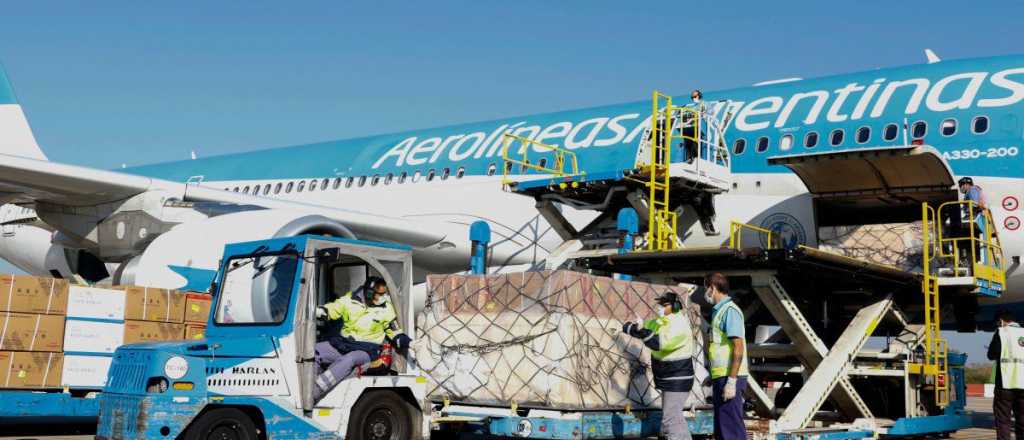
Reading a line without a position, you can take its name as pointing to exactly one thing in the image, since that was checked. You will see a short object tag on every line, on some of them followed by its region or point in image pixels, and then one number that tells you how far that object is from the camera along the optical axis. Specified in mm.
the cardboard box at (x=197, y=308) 9844
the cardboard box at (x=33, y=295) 8742
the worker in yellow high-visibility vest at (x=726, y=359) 6543
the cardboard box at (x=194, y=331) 9770
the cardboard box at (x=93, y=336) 9016
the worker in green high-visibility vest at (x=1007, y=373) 8883
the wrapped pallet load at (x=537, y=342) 7031
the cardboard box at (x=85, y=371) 8930
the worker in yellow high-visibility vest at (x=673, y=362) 6805
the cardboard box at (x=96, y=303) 9117
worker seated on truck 6664
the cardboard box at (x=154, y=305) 9352
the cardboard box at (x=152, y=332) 9336
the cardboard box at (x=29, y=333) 8656
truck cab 6312
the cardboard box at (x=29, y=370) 8586
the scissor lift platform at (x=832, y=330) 8531
